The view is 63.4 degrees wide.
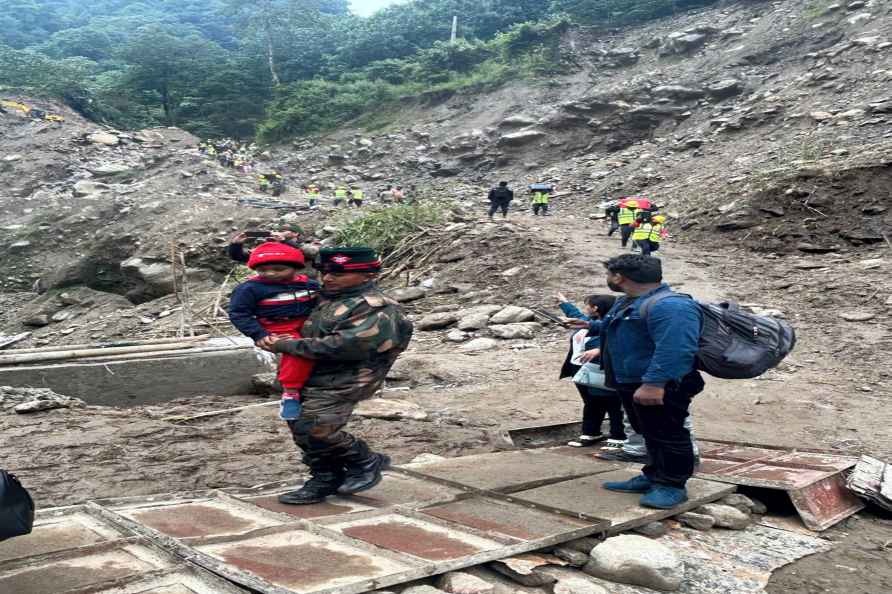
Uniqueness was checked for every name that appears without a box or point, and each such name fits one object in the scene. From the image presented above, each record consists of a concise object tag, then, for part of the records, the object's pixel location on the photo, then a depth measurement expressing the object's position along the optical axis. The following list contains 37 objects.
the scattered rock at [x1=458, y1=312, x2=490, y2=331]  10.74
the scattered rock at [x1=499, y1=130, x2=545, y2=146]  29.55
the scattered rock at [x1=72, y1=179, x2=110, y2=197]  23.85
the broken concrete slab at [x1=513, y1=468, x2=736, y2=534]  3.51
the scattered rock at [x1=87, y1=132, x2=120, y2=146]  28.41
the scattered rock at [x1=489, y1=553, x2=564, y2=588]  2.89
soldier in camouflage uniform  3.53
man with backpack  3.45
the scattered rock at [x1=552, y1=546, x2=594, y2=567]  3.09
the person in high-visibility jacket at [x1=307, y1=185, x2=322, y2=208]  22.92
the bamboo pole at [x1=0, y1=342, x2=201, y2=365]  7.29
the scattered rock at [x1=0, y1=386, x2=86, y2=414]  6.48
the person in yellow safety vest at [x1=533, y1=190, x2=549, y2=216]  20.98
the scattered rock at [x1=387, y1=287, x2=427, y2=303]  12.77
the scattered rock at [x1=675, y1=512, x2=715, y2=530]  3.62
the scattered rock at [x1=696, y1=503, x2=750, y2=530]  3.68
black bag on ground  2.47
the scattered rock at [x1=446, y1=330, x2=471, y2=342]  10.38
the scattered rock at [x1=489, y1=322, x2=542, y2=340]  10.15
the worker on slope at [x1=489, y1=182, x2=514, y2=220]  19.75
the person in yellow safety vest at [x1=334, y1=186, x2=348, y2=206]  23.80
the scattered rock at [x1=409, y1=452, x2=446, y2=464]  4.93
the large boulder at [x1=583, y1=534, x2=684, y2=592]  2.93
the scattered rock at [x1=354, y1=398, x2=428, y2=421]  6.51
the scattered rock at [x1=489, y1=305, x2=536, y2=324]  10.74
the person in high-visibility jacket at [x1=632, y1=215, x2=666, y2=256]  14.05
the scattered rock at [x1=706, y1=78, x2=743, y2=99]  25.88
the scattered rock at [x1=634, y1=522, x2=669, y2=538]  3.50
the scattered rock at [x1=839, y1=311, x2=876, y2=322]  9.45
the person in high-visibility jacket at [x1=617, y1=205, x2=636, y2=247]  14.85
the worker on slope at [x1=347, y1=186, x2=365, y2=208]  23.33
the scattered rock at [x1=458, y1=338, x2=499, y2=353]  9.81
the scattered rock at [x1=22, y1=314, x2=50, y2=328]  16.20
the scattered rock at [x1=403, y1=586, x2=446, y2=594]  2.65
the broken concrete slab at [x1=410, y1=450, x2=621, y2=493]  4.16
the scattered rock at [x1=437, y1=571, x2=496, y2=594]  2.71
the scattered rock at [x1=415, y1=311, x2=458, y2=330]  11.10
